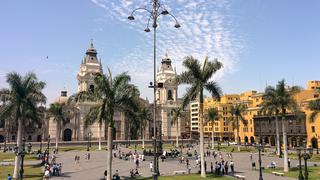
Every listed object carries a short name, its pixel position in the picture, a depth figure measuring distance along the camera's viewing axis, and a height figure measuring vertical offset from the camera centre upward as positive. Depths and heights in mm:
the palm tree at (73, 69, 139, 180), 18976 +1732
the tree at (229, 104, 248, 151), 52816 +1543
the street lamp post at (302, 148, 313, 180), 16551 -2578
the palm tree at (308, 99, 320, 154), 31308 +1426
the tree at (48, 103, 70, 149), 50011 +1653
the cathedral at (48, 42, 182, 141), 70881 +2779
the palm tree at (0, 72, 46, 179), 23541 +2006
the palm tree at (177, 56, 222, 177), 23713 +3862
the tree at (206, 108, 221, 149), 56360 +1009
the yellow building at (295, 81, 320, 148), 53171 -1112
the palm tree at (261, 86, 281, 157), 32960 +2423
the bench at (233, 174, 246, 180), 22237 -5372
